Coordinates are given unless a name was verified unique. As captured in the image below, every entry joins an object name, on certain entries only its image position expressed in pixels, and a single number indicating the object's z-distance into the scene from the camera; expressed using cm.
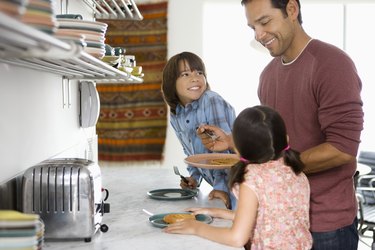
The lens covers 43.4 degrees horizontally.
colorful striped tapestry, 423
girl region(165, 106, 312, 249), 132
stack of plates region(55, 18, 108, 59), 124
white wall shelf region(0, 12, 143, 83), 62
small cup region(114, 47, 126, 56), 182
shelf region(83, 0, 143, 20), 212
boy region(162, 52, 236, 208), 212
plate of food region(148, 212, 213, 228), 146
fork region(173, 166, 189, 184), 206
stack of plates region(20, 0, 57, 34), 76
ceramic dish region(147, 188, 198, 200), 186
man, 150
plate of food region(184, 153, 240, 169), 185
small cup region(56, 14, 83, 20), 136
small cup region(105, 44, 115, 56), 173
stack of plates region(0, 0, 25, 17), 62
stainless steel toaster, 126
